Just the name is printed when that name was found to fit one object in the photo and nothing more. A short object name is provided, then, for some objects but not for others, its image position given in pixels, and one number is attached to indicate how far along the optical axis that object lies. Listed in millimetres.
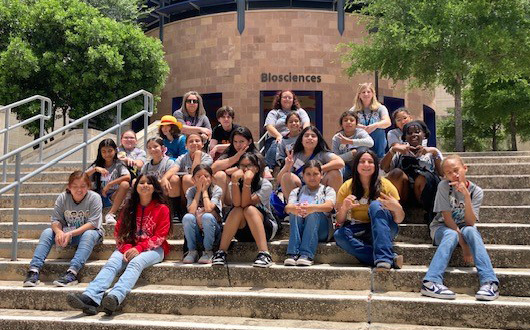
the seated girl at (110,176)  5824
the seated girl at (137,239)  4250
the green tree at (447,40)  13688
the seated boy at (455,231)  3953
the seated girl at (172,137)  6805
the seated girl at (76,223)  4828
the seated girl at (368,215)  4328
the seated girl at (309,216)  4582
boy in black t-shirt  6707
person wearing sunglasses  7156
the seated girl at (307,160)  5250
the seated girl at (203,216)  4793
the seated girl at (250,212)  4637
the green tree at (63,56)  14594
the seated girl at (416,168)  5000
